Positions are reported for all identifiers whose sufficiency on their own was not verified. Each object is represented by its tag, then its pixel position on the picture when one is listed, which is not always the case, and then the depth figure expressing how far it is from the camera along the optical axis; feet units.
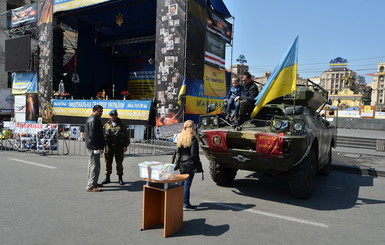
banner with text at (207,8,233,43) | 49.60
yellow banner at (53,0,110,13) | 53.46
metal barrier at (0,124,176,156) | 36.45
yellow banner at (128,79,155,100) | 74.02
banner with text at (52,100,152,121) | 47.57
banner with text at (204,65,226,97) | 49.50
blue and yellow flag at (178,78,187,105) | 43.55
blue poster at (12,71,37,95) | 64.90
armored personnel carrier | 16.74
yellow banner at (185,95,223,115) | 44.65
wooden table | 12.62
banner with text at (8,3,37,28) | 64.64
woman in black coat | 15.85
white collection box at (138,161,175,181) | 12.55
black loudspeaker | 64.03
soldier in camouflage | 21.72
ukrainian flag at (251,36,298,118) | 19.36
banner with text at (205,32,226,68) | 49.37
